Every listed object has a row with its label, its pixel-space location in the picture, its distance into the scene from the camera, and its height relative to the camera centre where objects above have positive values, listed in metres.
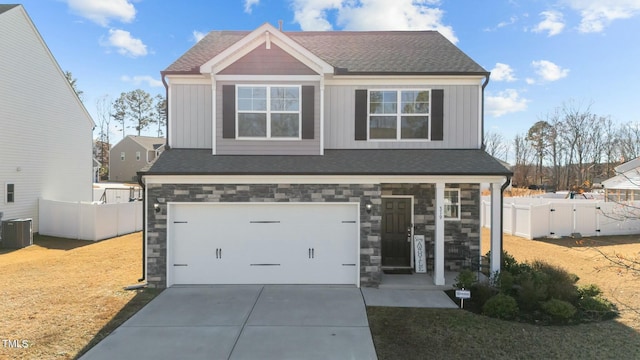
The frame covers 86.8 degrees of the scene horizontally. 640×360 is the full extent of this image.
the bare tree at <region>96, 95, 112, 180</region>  50.28 +4.15
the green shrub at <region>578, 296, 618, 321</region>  6.88 -2.70
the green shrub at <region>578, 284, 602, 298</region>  7.56 -2.49
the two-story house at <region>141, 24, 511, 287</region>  8.67 +0.29
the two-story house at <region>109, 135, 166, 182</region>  45.00 +2.71
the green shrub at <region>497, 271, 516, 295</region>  7.83 -2.44
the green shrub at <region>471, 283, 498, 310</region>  7.58 -2.60
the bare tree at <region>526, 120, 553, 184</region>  41.81 +5.25
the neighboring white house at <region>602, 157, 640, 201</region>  20.91 -0.39
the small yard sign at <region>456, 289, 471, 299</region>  7.13 -2.43
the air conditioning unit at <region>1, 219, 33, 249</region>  13.17 -2.28
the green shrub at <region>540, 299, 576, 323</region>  6.71 -2.60
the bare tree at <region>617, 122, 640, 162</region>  32.47 +3.89
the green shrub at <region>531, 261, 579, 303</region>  7.36 -2.33
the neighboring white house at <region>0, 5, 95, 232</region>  14.52 +2.46
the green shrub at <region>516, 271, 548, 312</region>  7.17 -2.43
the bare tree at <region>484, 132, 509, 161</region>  47.10 +5.12
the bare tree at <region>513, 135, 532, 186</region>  44.03 +2.61
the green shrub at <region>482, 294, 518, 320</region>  6.86 -2.63
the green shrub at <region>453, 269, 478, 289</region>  7.78 -2.32
